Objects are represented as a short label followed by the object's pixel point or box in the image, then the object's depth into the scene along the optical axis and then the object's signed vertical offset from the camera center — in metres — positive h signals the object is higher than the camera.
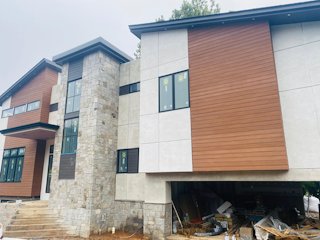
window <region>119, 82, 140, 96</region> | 12.48 +4.67
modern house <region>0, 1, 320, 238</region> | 7.46 +2.27
